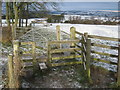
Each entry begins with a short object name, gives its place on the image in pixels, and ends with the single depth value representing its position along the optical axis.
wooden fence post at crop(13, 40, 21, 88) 3.68
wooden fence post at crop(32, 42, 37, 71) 4.70
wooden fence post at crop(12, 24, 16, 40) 9.61
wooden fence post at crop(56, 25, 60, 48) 7.79
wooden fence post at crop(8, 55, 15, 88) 3.32
